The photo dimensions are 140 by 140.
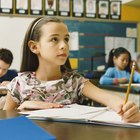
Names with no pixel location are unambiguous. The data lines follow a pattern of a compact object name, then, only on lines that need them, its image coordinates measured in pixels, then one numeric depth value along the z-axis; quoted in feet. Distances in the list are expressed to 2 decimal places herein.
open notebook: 2.02
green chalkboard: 13.53
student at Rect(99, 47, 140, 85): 10.80
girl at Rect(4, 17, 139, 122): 3.03
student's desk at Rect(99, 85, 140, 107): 6.78
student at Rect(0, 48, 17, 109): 7.88
